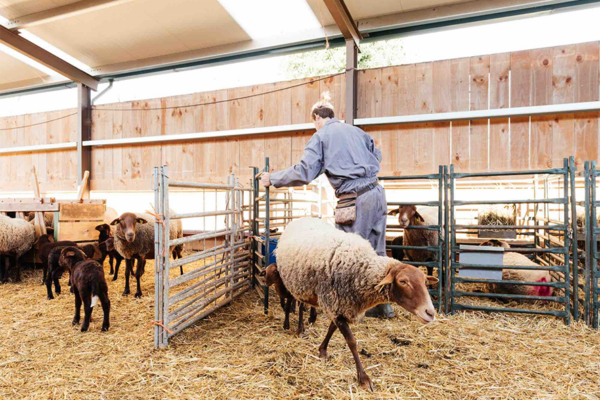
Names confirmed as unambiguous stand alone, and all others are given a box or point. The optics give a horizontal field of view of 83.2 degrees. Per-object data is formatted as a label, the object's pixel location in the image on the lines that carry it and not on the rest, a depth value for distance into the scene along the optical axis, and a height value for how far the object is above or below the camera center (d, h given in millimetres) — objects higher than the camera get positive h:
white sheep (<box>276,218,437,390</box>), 2193 -586
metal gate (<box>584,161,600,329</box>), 3516 -538
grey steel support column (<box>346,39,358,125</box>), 6695 +2344
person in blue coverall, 3232 +259
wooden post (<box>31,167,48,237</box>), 6277 -450
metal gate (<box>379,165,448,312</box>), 3982 -583
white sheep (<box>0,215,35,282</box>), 5500 -633
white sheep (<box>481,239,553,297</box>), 4098 -990
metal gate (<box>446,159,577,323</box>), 3601 -759
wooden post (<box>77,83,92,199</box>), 9172 +1944
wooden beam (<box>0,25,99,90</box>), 7137 +3363
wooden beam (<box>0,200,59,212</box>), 5863 -113
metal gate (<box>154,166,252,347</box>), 2996 -753
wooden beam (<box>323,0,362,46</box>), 5587 +3180
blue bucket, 4492 -658
